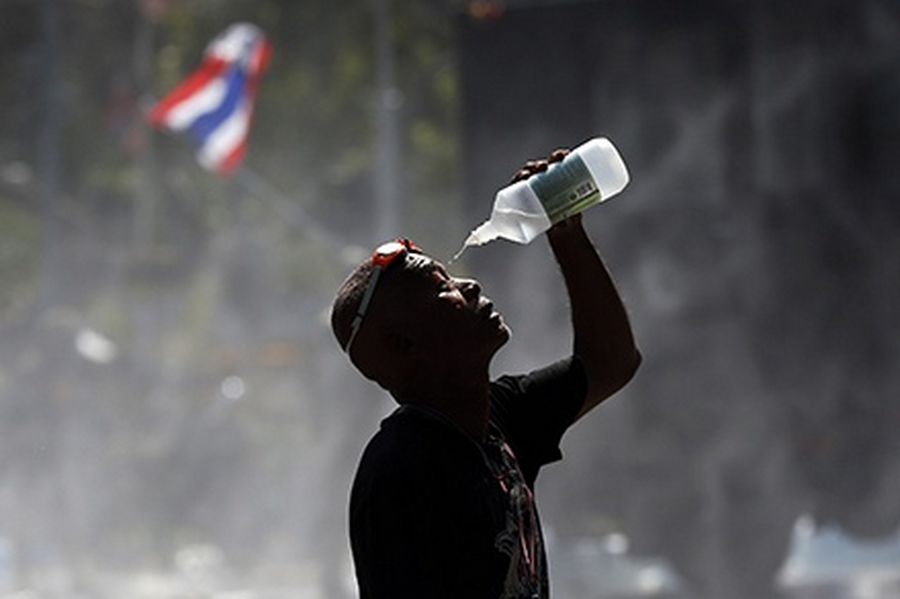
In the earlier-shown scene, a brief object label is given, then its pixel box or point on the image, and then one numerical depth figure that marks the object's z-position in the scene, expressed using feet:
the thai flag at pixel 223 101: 94.32
